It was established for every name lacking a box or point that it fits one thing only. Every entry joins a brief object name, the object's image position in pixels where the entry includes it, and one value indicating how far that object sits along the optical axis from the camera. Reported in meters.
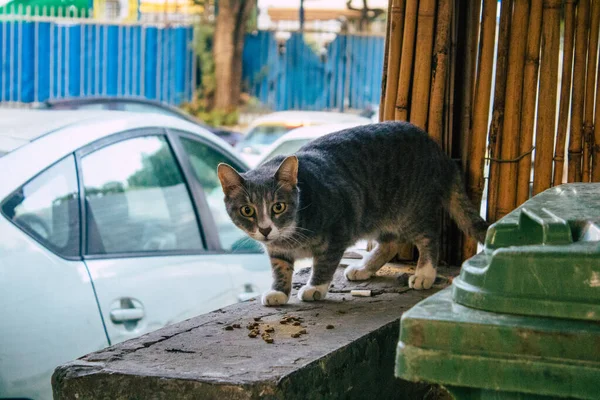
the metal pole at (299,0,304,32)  18.63
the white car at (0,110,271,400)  4.10
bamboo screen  4.07
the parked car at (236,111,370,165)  10.83
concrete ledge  2.54
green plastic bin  1.63
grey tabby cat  3.91
